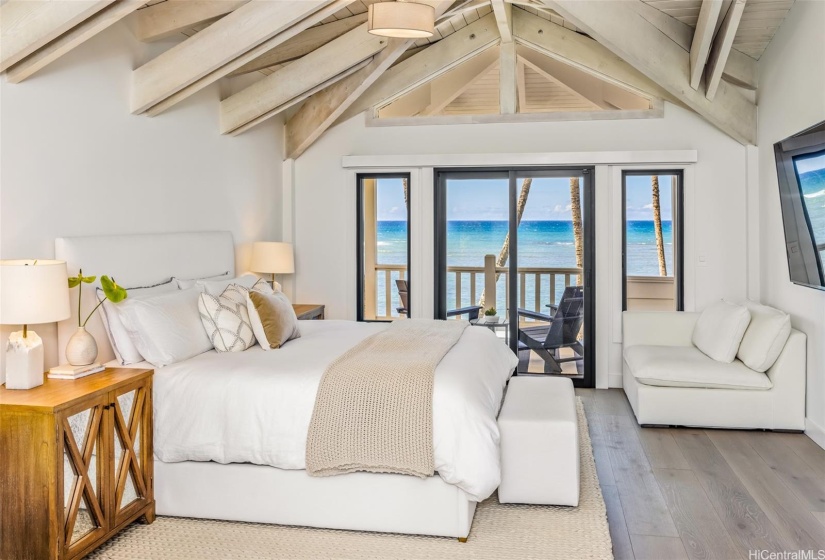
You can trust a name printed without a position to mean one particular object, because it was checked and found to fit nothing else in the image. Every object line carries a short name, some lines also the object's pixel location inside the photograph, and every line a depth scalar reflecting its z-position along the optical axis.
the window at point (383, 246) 6.33
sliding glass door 6.04
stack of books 3.00
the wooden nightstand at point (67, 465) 2.57
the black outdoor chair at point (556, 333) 6.08
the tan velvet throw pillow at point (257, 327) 3.83
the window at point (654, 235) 5.94
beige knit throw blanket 2.97
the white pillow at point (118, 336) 3.48
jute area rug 2.90
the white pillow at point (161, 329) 3.43
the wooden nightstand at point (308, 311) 5.67
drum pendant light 3.76
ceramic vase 3.08
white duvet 2.97
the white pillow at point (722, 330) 4.76
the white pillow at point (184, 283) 4.21
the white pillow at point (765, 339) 4.51
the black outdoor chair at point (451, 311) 6.24
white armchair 4.52
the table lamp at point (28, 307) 2.77
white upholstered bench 3.24
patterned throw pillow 3.75
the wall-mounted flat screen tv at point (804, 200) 4.01
